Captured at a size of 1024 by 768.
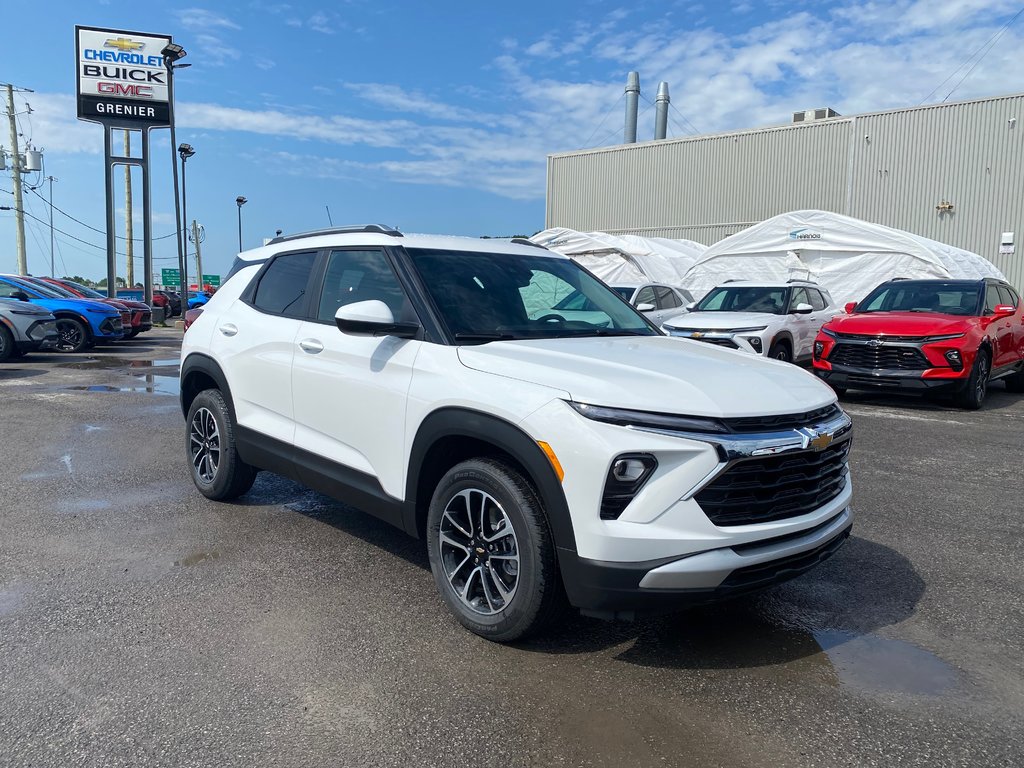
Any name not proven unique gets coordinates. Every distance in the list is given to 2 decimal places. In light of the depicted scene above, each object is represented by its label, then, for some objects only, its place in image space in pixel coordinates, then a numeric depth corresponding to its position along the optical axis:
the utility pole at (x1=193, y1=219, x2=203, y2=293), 63.00
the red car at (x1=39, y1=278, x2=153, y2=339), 19.16
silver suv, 14.80
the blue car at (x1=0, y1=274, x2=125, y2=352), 16.75
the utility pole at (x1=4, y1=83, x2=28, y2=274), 41.09
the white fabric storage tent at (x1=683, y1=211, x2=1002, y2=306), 18.62
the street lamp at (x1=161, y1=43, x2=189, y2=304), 27.08
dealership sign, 30.45
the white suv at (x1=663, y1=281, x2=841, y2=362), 11.84
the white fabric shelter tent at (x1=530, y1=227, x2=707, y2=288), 23.11
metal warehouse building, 23.52
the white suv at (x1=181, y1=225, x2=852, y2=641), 2.84
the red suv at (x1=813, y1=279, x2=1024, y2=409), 9.84
